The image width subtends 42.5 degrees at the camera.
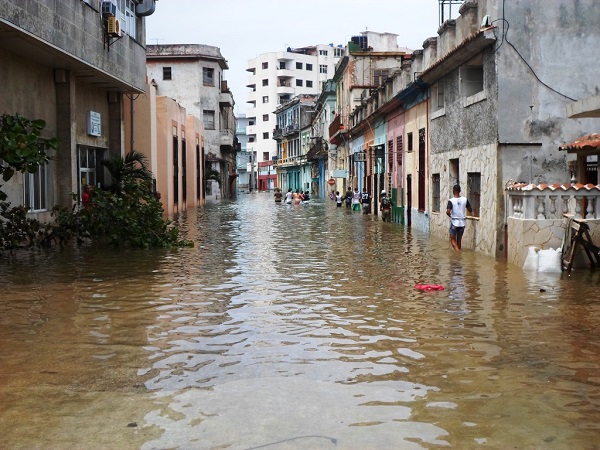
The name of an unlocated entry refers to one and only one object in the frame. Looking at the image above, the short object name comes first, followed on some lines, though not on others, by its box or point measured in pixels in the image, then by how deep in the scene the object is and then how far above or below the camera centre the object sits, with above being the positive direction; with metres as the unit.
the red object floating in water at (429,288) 11.56 -1.45
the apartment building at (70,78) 17.33 +3.28
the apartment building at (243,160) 119.84 +5.29
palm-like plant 23.33 +0.74
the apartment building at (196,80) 60.84 +9.11
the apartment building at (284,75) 108.44 +16.74
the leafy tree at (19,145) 13.34 +0.88
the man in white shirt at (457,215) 17.52 -0.54
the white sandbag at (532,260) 13.85 -1.26
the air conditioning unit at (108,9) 21.77 +5.26
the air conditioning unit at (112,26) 21.73 +4.77
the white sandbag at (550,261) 13.58 -1.25
